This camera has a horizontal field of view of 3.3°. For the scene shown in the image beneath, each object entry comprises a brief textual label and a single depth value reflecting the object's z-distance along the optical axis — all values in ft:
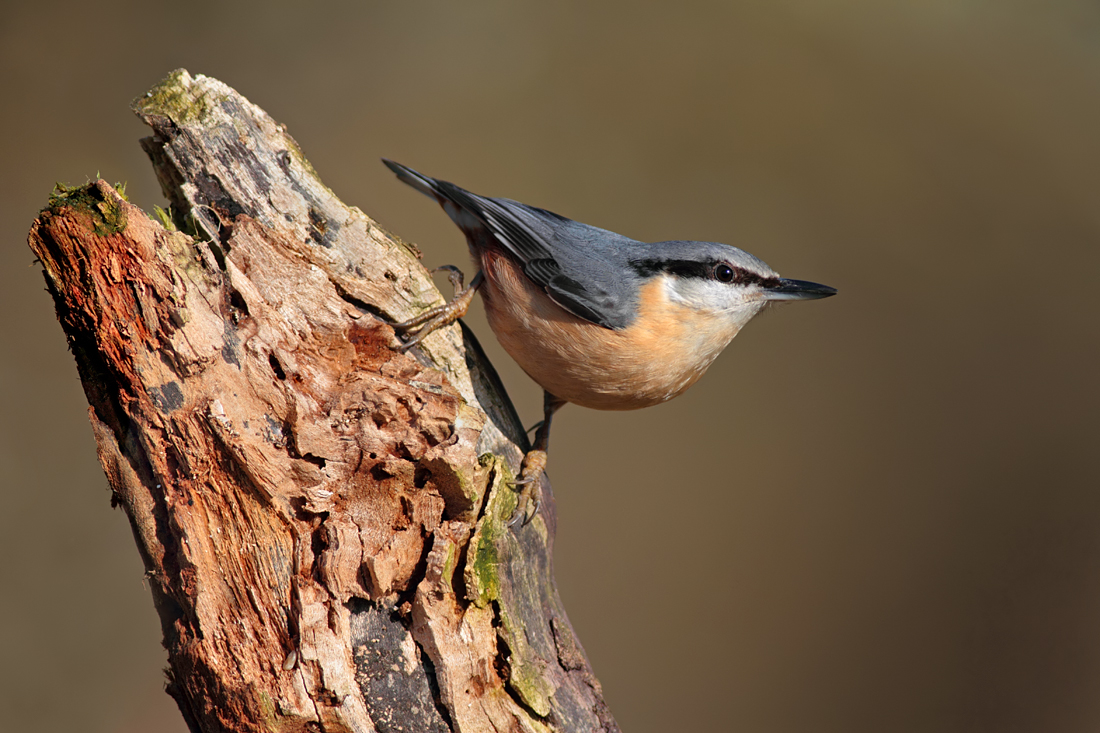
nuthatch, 17.31
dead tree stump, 17.13
